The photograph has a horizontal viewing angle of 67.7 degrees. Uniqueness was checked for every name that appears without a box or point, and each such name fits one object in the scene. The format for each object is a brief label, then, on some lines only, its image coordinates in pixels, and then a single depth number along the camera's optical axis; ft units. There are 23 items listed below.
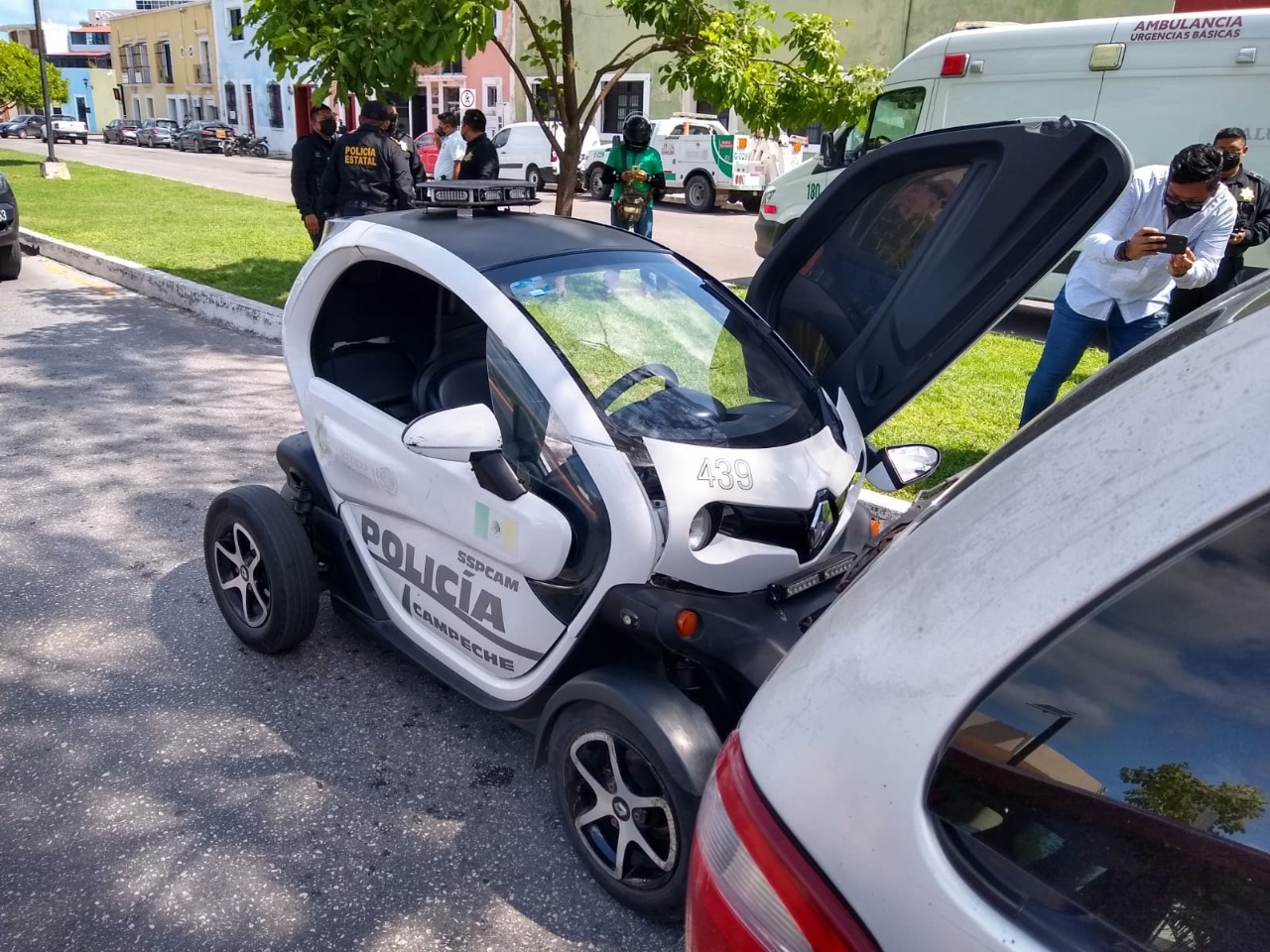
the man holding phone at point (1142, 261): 14.26
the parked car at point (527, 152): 76.74
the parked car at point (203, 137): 145.79
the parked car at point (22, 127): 172.45
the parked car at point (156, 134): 156.46
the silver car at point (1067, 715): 2.98
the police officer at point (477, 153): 28.60
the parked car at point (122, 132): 163.57
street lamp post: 65.77
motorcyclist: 26.61
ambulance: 24.82
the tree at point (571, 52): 16.71
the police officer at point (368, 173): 25.21
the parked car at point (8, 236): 31.37
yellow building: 180.24
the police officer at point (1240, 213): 20.08
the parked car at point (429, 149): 61.96
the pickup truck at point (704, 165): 65.31
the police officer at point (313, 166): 27.12
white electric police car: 7.40
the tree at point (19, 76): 114.01
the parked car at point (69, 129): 157.07
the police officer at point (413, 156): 26.88
